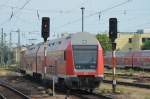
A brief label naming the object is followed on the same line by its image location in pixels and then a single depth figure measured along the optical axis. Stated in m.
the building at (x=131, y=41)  145.24
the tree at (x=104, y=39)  129.96
